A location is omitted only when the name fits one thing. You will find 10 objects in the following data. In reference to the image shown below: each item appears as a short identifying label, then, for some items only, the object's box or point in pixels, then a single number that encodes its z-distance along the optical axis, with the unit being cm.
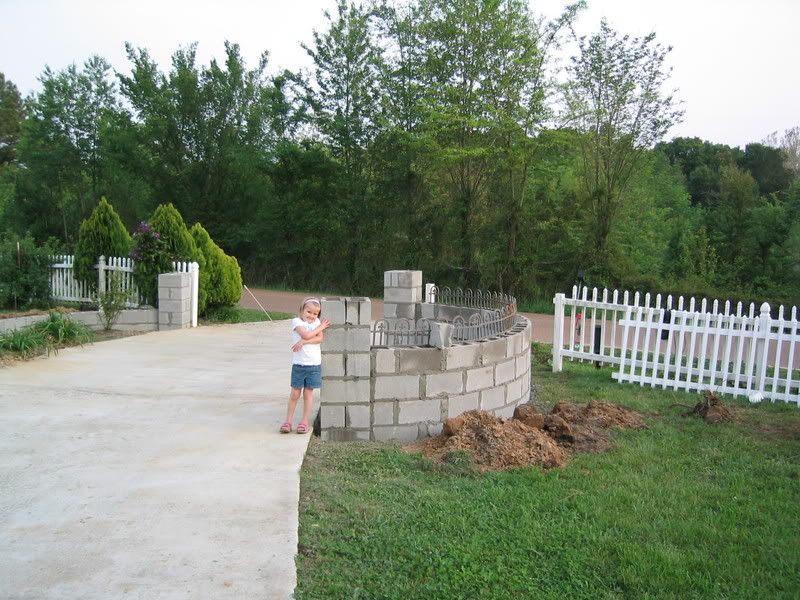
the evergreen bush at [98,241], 1310
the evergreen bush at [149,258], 1198
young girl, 509
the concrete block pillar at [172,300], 1139
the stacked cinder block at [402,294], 996
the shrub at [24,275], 1390
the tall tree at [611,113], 1712
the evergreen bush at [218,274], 1274
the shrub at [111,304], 1086
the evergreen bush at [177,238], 1224
